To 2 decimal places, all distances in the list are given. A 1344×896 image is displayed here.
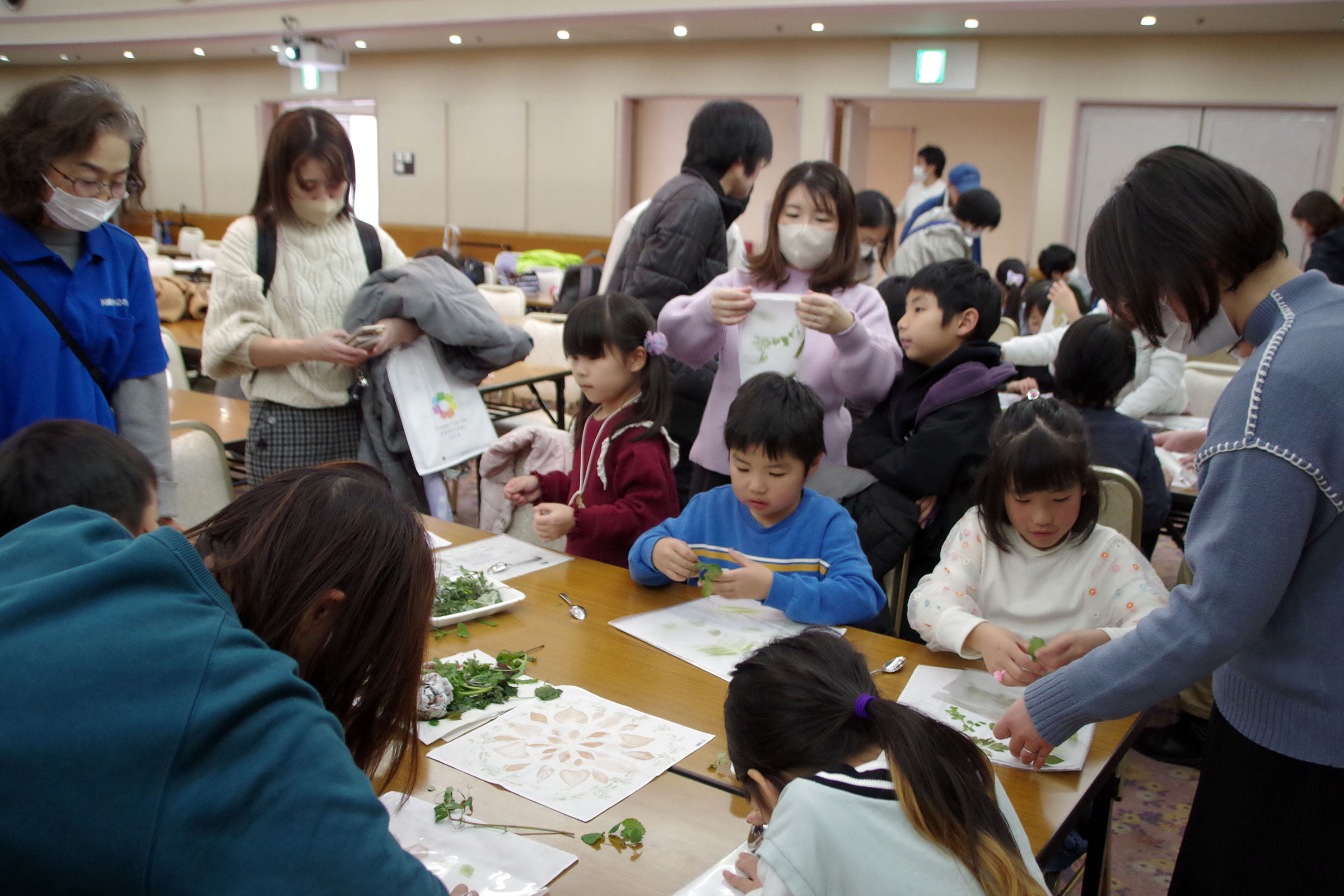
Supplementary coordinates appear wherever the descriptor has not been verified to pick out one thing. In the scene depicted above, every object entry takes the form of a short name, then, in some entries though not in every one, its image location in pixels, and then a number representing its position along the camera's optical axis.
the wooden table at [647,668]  1.32
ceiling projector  9.91
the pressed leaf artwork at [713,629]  1.69
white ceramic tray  1.77
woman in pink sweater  2.42
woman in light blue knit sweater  1.10
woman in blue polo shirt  1.75
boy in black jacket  2.31
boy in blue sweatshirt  1.82
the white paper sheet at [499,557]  2.08
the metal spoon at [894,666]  1.65
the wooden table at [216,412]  3.34
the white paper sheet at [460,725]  1.42
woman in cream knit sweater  2.41
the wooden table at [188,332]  4.97
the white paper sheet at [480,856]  1.10
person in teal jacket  0.67
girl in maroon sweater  2.30
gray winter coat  2.55
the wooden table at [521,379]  4.32
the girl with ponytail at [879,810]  0.92
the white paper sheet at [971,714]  1.40
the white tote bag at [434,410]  2.61
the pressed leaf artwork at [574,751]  1.28
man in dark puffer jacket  2.72
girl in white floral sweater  1.78
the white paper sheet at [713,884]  1.09
